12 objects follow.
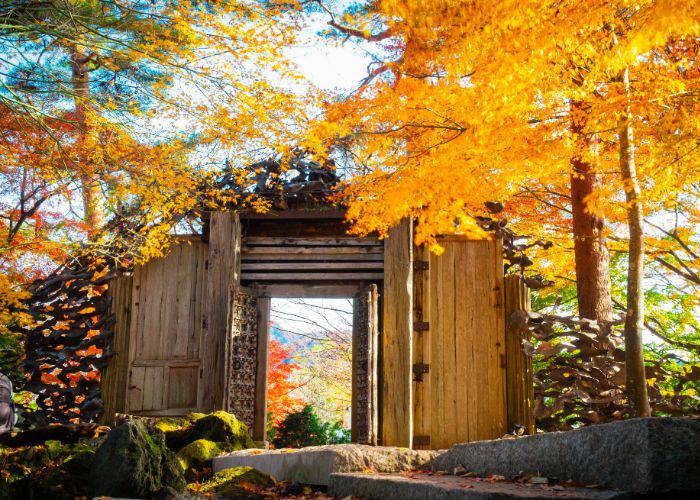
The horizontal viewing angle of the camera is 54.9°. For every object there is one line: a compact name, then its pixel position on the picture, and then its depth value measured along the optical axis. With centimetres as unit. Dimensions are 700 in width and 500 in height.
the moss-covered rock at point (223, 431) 750
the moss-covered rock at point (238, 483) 497
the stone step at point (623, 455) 279
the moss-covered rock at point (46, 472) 440
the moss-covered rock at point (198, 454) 667
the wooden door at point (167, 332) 978
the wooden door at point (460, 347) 936
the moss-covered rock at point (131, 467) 408
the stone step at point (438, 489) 275
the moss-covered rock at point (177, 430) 754
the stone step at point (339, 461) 472
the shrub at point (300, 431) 1096
